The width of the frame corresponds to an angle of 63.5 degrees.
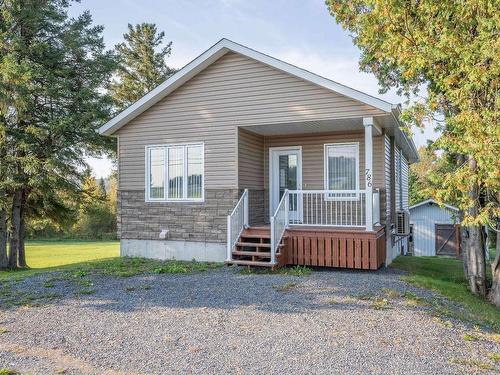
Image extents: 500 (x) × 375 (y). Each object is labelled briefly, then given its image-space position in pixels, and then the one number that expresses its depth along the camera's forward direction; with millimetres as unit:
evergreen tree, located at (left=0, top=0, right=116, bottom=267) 14289
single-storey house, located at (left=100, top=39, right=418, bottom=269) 9320
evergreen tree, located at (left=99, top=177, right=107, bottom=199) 39719
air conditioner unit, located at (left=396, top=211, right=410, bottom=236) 12117
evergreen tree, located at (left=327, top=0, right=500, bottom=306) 6324
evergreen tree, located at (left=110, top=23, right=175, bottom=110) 28922
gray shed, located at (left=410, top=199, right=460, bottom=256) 24094
